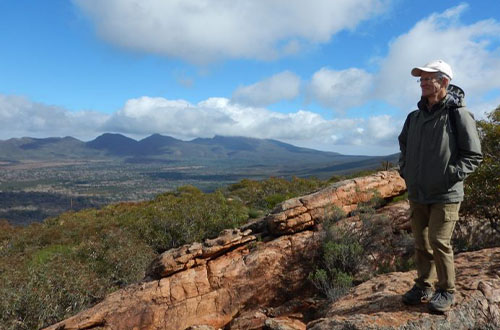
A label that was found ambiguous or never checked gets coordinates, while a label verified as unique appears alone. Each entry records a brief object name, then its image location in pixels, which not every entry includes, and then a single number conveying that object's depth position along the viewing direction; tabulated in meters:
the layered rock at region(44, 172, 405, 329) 7.50
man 3.86
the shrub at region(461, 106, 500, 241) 7.44
